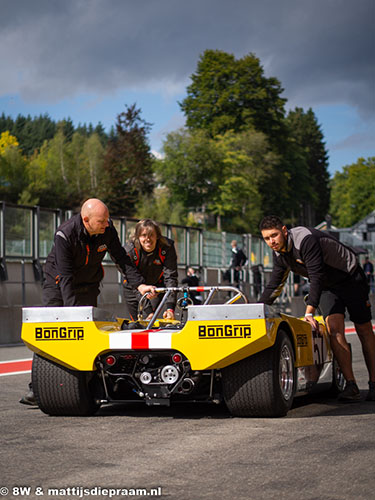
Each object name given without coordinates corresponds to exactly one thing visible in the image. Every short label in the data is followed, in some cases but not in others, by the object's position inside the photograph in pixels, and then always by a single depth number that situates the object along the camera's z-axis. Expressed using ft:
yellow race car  20.88
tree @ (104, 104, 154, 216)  245.45
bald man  23.76
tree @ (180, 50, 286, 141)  223.10
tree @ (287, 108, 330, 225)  371.15
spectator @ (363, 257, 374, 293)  109.26
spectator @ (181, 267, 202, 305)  71.20
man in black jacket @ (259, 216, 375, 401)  24.04
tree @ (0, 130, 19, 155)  322.96
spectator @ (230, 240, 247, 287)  90.33
